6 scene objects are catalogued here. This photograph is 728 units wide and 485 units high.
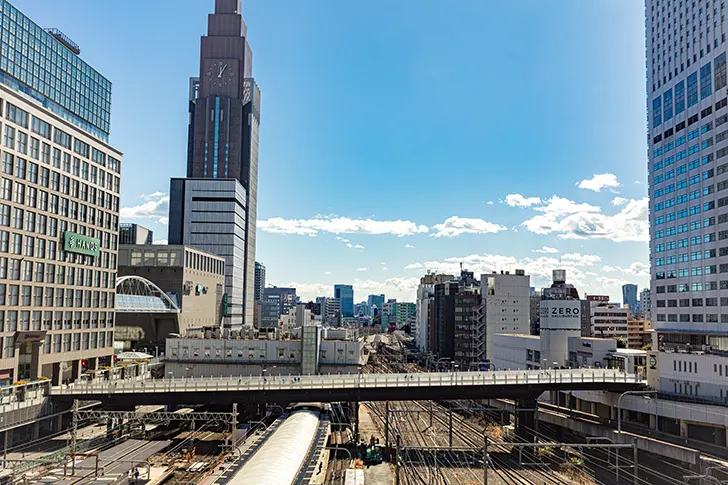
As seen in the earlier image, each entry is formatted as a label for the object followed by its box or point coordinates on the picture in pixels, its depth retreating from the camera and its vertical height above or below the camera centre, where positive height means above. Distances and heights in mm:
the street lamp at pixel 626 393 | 67438 -13134
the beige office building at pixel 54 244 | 65438 +5645
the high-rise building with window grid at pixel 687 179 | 84125 +19679
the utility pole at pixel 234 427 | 59303 -15176
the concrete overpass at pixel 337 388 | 67562 -12385
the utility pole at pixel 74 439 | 47625 -14610
